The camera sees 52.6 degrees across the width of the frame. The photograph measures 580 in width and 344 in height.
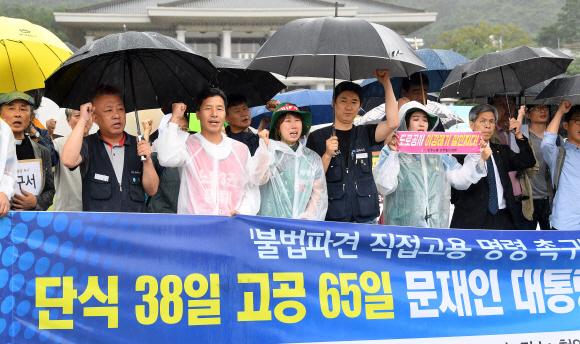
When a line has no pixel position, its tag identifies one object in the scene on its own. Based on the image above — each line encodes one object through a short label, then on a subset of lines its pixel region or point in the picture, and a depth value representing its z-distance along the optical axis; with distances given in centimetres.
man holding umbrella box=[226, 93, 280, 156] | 470
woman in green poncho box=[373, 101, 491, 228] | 391
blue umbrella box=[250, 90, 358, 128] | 802
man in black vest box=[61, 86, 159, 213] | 351
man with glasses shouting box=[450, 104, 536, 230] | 431
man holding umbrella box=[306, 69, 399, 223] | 381
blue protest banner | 300
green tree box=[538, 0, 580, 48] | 4828
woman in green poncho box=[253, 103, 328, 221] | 363
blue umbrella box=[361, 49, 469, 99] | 616
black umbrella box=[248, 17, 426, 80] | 351
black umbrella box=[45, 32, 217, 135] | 362
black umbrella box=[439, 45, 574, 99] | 446
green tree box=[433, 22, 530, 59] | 4366
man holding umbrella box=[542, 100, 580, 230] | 436
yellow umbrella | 407
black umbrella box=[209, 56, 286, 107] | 475
